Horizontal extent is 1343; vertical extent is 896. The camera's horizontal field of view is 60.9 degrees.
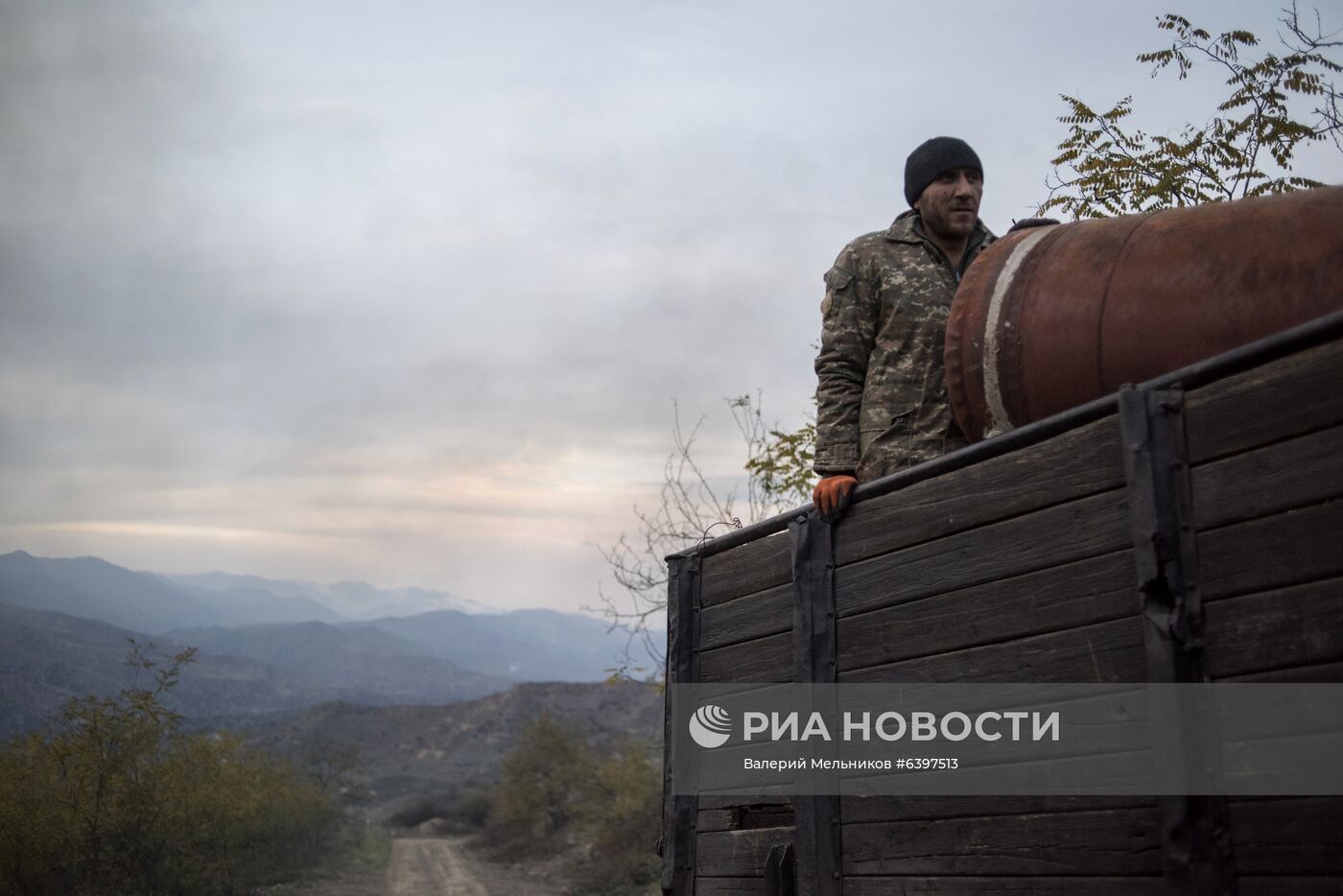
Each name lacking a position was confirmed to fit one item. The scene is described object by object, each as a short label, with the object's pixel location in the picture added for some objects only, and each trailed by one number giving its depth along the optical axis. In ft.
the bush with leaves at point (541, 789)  114.52
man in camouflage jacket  11.81
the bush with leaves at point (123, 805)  54.65
